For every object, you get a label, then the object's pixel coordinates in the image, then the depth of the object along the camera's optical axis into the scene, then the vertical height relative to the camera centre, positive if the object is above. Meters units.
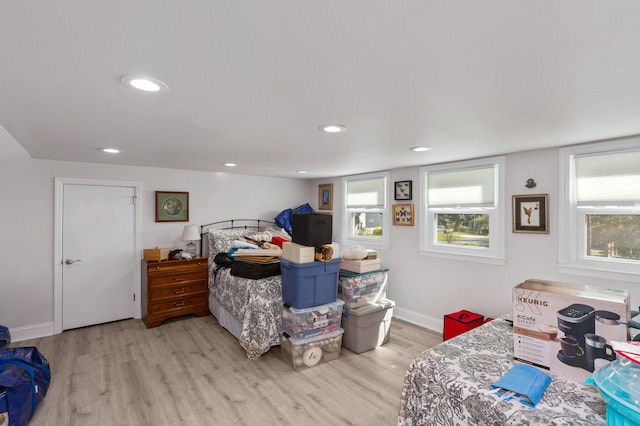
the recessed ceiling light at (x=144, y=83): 1.37 +0.61
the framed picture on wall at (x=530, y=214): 2.94 +0.00
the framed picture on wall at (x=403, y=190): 4.13 +0.32
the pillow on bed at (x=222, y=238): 4.28 -0.36
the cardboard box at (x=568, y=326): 1.07 -0.42
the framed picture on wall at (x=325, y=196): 5.37 +0.31
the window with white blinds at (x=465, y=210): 3.32 +0.04
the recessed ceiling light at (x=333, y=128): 2.14 +0.62
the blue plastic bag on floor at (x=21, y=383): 1.99 -1.22
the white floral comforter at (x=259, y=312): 3.04 -1.02
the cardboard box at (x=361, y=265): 3.42 -0.59
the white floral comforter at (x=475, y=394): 0.99 -0.64
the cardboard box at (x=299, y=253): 2.95 -0.40
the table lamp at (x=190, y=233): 4.27 -0.29
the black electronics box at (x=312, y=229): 3.08 -0.17
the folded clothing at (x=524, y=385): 1.04 -0.61
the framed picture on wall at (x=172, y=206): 4.32 +0.10
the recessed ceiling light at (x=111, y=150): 3.02 +0.63
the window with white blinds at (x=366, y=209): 4.54 +0.07
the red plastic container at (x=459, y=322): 3.15 -1.14
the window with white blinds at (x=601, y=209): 2.51 +0.04
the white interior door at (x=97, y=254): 3.81 -0.54
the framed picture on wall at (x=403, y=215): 4.12 -0.02
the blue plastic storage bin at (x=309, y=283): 2.96 -0.70
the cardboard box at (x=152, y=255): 4.02 -0.56
